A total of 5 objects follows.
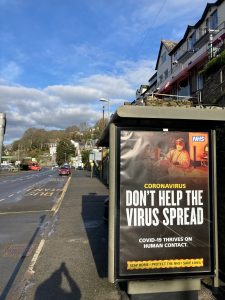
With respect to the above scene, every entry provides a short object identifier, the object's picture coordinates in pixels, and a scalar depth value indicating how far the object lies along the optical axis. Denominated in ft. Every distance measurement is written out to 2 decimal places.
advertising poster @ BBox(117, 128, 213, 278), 10.08
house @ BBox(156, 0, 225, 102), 53.78
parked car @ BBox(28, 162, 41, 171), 204.85
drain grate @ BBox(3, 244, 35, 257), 16.45
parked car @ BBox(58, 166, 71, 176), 119.22
